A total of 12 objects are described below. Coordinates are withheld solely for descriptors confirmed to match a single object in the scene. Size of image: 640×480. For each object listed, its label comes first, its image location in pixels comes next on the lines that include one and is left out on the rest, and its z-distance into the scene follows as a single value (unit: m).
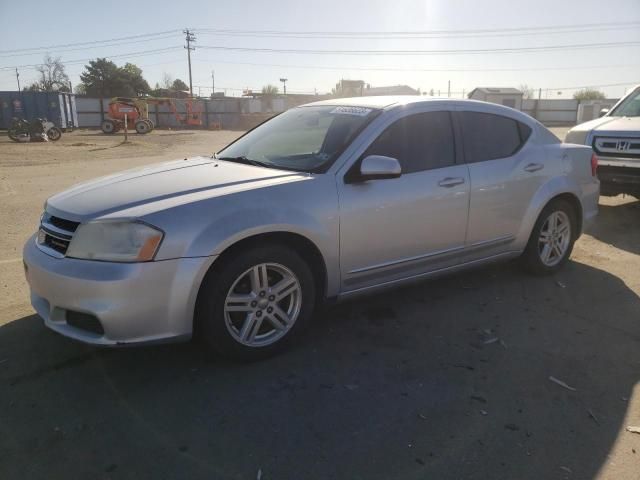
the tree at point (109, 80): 70.03
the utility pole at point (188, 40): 70.61
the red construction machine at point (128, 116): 33.66
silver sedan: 2.77
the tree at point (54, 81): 76.12
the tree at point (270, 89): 86.12
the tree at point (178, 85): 89.03
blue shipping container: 32.41
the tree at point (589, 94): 61.78
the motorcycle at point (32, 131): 25.36
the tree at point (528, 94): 57.63
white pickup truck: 6.91
